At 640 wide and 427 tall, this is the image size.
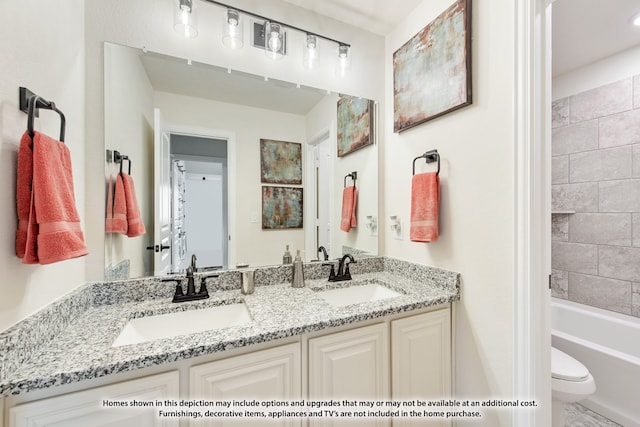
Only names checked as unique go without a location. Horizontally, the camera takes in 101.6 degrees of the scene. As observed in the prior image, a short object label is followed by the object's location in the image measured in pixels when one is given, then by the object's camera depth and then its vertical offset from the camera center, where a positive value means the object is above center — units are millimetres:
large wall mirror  1222 +274
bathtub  1566 -956
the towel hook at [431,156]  1390 +309
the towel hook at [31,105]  706 +312
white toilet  1226 -818
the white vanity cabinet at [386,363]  1006 -640
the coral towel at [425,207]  1345 +32
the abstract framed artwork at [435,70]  1239 +766
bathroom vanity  688 -464
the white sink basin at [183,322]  1012 -458
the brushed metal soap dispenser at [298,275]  1413 -338
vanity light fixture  1328 +965
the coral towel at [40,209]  687 +12
